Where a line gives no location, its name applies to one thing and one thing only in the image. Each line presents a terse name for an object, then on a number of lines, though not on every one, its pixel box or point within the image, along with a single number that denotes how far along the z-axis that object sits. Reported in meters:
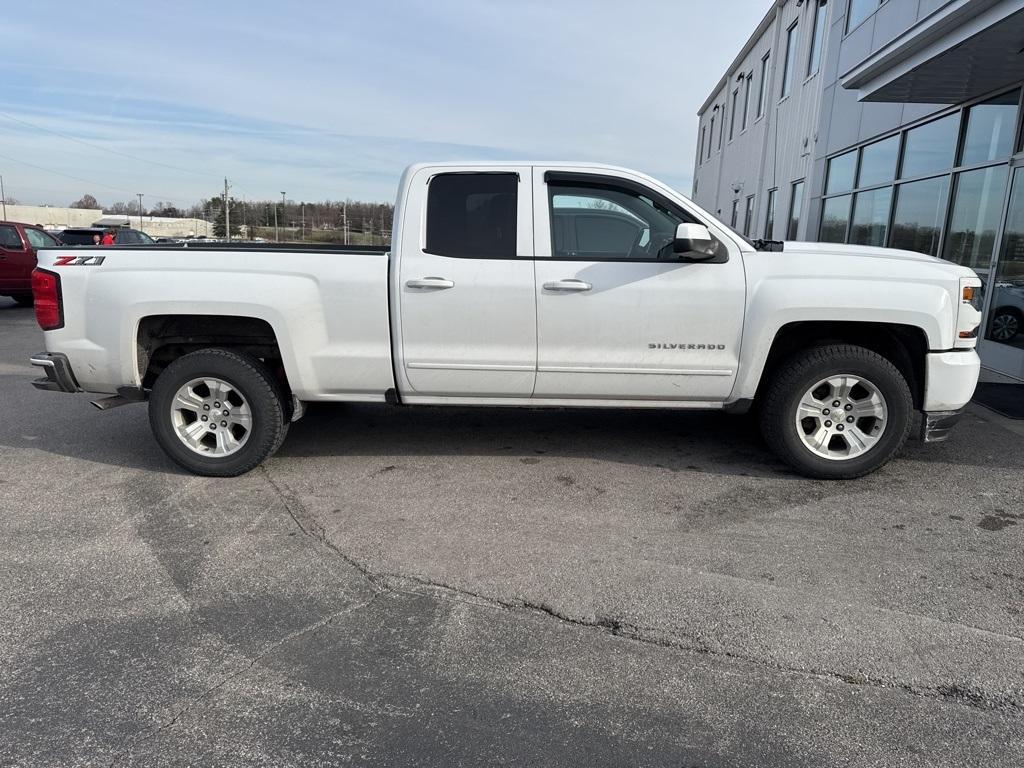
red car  14.26
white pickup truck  4.52
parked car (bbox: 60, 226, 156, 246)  20.19
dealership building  8.27
